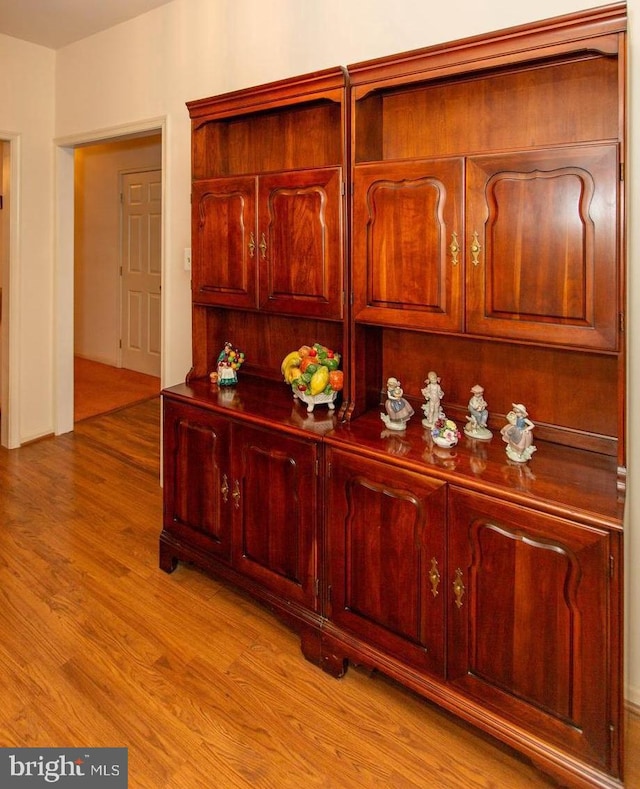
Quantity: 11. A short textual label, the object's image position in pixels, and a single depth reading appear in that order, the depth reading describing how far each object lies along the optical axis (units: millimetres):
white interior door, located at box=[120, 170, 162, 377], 6059
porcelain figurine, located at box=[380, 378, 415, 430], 1954
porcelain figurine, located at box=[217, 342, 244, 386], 2523
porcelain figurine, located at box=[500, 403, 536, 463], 1679
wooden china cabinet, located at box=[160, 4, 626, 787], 1482
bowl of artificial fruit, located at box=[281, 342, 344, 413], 2141
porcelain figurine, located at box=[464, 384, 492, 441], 1867
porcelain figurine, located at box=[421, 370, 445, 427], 1971
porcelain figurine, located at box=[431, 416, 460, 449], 1793
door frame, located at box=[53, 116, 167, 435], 4031
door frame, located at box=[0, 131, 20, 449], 3842
